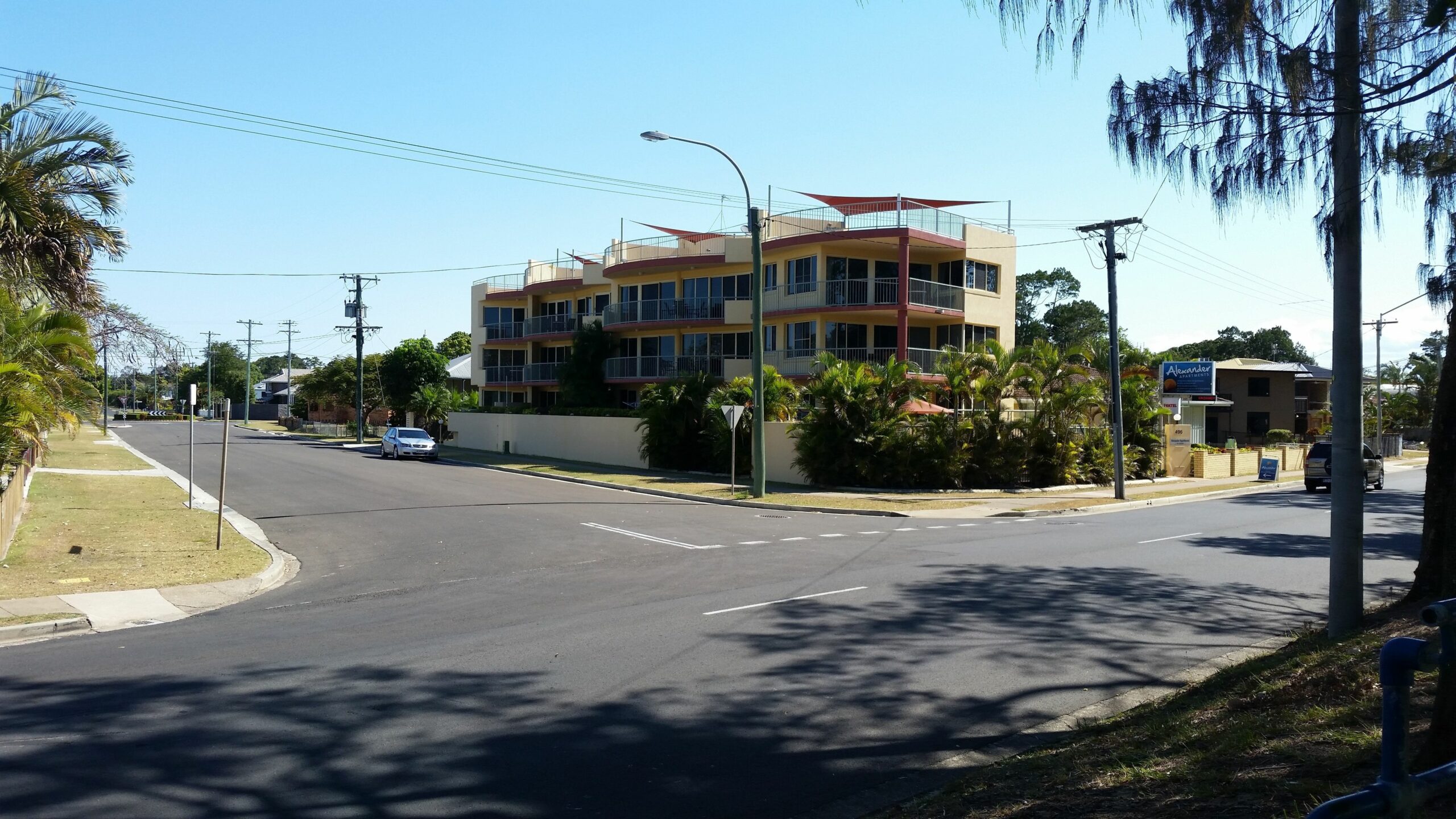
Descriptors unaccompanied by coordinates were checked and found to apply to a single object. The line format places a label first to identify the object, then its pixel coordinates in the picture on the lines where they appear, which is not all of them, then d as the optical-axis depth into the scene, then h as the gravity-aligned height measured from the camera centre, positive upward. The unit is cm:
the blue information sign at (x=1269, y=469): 4181 -185
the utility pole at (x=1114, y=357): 2916 +203
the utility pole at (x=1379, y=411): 5434 +86
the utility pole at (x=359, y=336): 5934 +478
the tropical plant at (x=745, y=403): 3275 +53
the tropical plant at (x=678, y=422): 3575 -13
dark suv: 3525 -152
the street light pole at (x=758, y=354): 2652 +179
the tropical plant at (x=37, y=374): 1413 +61
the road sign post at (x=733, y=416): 2730 +9
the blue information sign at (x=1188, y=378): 4359 +207
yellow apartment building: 3872 +545
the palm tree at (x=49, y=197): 1418 +321
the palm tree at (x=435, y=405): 5925 +69
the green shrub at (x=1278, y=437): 6181 -73
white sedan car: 4447 -128
